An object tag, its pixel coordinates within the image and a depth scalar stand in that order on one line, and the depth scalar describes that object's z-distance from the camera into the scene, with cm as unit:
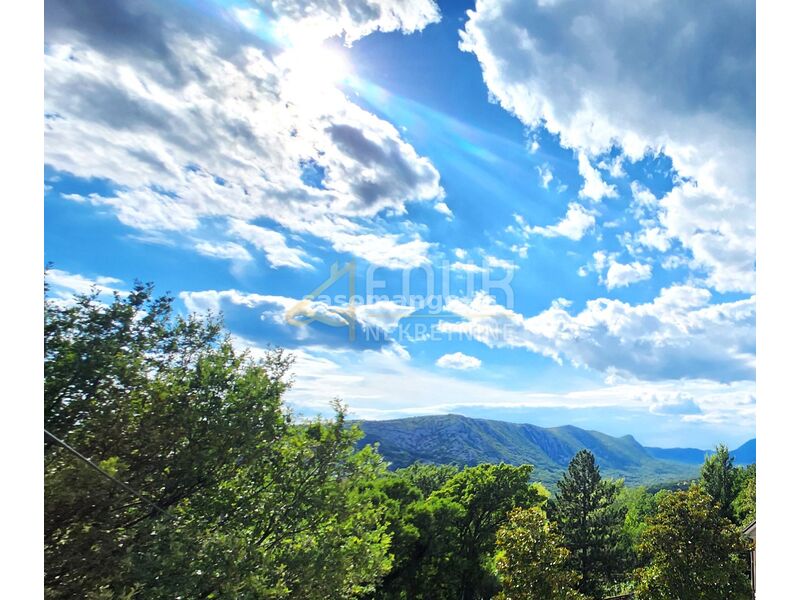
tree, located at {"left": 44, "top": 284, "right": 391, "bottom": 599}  453
